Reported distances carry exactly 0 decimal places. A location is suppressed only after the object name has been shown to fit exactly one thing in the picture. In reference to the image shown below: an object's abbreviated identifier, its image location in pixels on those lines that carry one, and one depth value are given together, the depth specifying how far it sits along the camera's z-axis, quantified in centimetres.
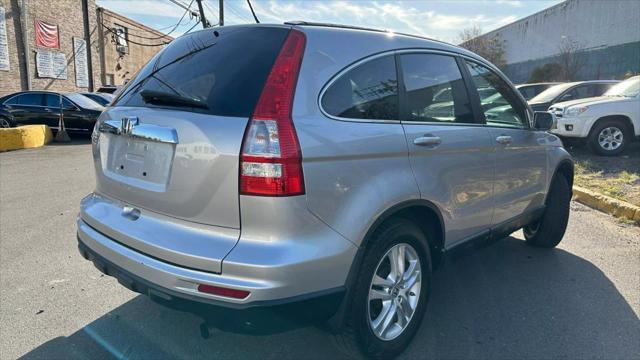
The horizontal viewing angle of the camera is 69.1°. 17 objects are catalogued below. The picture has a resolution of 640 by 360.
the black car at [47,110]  1340
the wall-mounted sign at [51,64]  2139
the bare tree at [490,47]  3975
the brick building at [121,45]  2722
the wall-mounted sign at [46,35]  2109
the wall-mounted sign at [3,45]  1900
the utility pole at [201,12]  2199
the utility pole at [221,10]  2758
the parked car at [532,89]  1372
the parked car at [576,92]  1123
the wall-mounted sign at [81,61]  2447
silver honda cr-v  206
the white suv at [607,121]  907
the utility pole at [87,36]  2505
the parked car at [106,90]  2080
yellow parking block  1116
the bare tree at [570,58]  2784
